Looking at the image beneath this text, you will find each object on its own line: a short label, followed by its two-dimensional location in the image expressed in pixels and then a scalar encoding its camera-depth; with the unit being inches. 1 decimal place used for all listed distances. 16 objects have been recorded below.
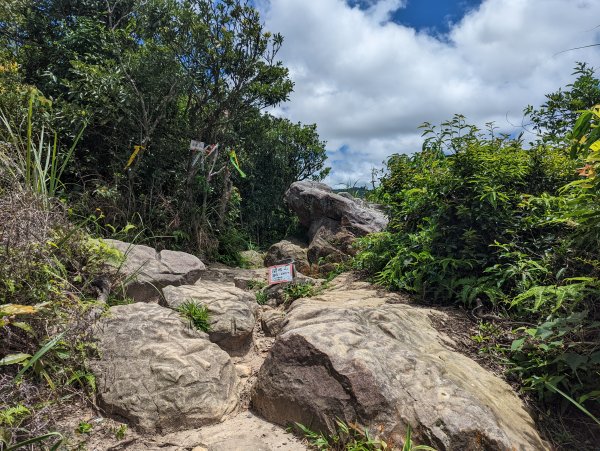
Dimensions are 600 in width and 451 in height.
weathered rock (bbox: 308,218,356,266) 281.5
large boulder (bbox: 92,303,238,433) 89.8
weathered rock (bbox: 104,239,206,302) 147.7
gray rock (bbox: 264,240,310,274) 282.2
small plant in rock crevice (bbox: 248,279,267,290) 205.8
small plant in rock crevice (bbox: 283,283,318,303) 171.6
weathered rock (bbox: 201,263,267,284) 216.2
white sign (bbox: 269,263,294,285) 177.5
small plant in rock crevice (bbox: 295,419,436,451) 77.0
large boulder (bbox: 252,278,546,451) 80.3
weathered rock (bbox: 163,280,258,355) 129.3
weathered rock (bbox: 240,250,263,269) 302.8
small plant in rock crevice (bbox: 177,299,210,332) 125.8
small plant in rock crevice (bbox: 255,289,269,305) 179.5
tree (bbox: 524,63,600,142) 193.3
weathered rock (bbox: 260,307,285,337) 144.9
